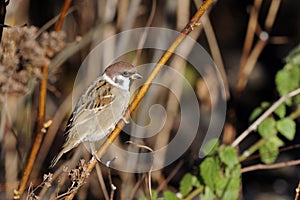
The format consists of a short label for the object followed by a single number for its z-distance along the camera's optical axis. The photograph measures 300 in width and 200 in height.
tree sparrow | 4.21
